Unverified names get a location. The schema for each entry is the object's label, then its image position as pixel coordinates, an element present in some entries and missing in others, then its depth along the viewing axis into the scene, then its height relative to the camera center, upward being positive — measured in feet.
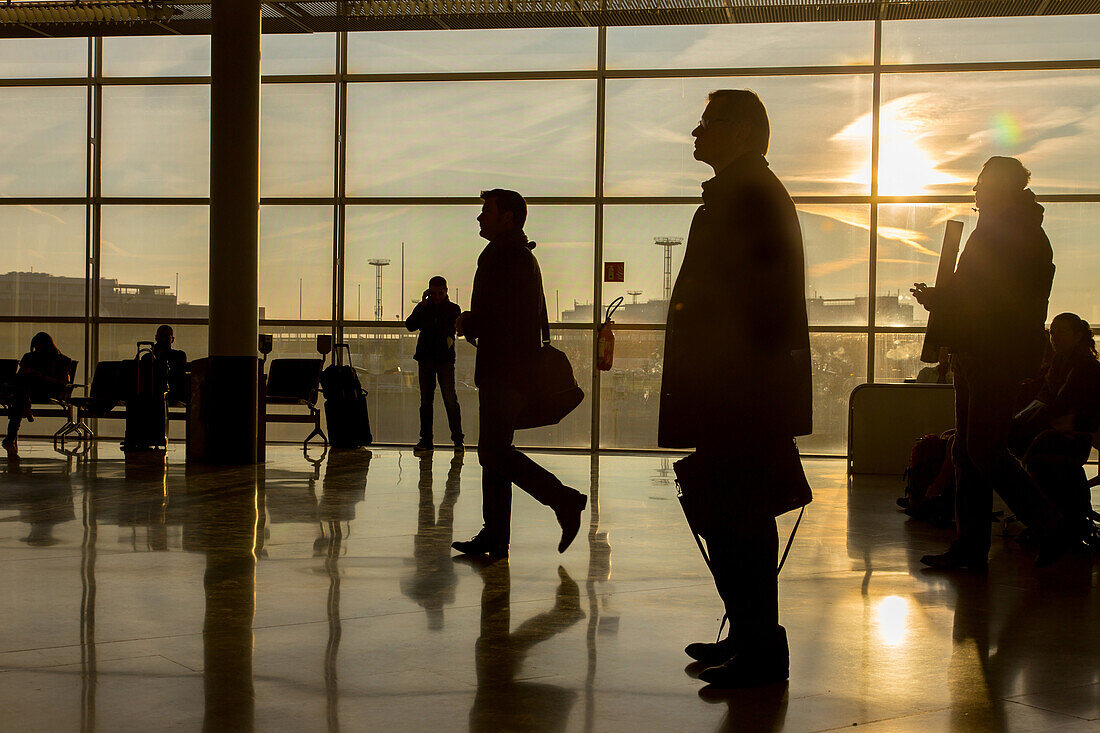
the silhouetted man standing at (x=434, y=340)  36.42 -0.34
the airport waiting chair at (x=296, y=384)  36.42 -1.85
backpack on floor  21.71 -2.47
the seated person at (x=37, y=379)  35.58 -1.79
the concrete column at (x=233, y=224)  30.09 +2.69
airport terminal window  38.99 +5.79
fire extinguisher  39.01 -0.50
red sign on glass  40.68 +2.15
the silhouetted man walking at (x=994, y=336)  14.83 +0.04
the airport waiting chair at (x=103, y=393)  35.93 -2.20
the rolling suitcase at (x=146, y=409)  35.04 -2.61
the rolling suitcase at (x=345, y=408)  36.47 -2.59
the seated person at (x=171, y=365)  35.74 -1.28
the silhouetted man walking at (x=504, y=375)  15.76 -0.62
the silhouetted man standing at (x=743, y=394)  9.61 -0.50
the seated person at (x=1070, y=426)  17.38 -1.33
